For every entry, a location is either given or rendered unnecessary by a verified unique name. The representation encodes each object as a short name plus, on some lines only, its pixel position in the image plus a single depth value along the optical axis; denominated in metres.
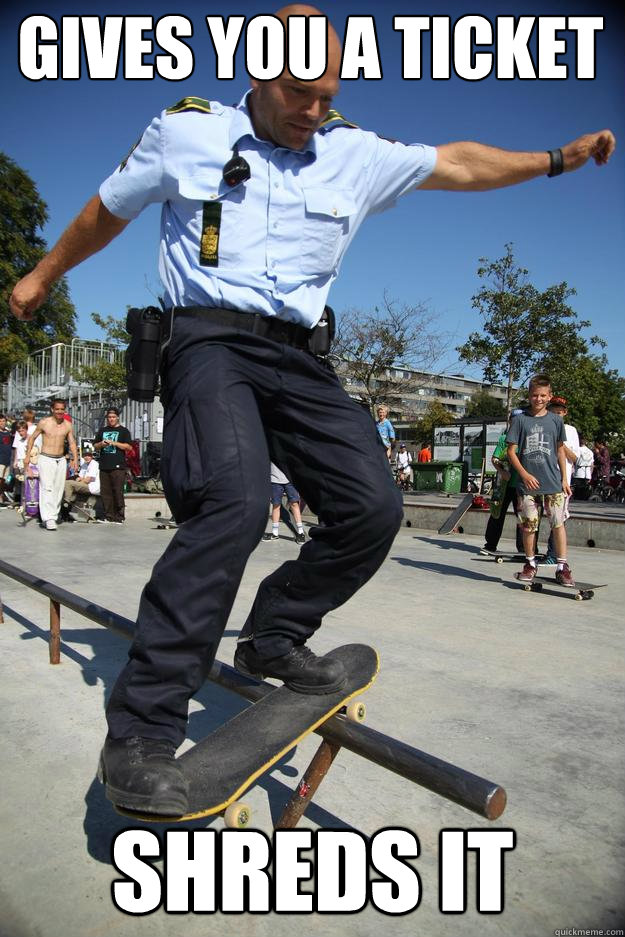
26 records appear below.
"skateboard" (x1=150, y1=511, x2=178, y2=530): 12.04
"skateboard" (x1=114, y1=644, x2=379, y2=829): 1.74
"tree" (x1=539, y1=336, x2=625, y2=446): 23.81
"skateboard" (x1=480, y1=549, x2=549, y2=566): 8.27
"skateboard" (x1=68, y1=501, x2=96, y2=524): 12.95
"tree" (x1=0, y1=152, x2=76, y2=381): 28.83
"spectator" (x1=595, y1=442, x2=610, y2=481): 22.86
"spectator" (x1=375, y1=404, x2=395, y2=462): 12.52
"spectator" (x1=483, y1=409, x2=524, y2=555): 8.33
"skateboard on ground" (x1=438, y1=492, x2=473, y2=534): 11.70
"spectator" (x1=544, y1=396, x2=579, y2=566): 7.43
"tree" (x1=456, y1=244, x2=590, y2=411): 22.73
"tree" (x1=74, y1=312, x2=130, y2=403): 29.52
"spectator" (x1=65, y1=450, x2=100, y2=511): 12.96
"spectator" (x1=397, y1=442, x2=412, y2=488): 25.46
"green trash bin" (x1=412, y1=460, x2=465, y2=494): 22.36
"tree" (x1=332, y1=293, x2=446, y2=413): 28.08
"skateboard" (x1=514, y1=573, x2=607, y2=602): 6.40
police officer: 1.82
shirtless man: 11.60
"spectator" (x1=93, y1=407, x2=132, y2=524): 12.55
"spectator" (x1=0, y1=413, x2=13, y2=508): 15.77
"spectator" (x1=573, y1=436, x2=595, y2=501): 18.77
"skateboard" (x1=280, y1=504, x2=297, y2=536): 11.51
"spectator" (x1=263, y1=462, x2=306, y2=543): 10.13
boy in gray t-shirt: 6.90
